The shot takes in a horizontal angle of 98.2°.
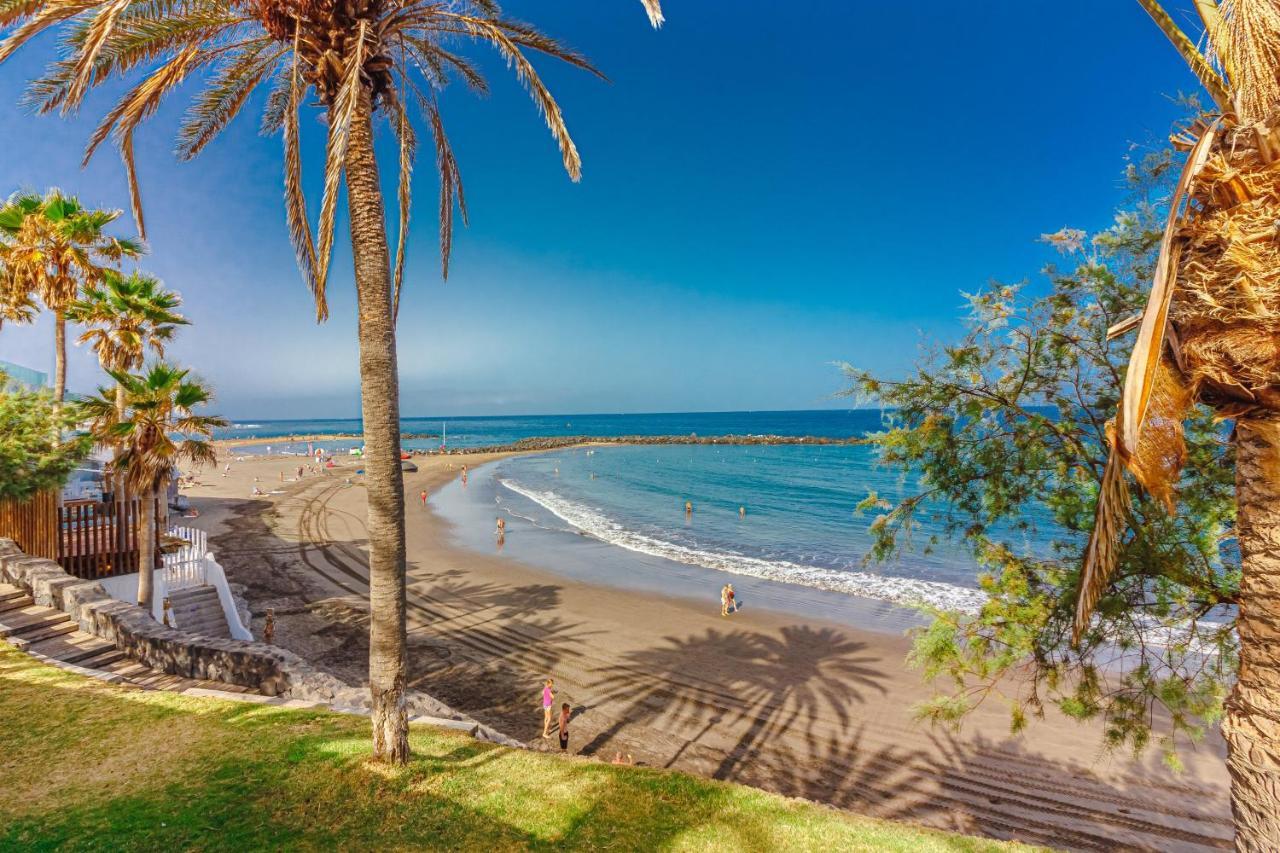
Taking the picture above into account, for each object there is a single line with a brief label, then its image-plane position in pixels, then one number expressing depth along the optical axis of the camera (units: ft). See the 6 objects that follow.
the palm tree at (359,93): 18.57
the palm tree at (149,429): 38.09
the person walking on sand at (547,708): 37.17
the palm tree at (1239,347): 9.41
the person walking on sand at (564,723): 35.68
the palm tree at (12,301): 45.21
